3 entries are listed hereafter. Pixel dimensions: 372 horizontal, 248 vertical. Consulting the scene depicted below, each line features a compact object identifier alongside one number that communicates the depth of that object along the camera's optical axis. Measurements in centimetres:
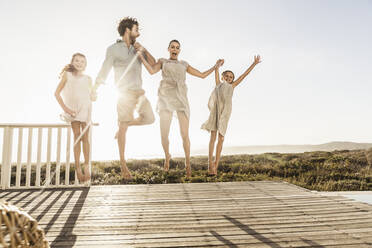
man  488
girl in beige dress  563
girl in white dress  458
